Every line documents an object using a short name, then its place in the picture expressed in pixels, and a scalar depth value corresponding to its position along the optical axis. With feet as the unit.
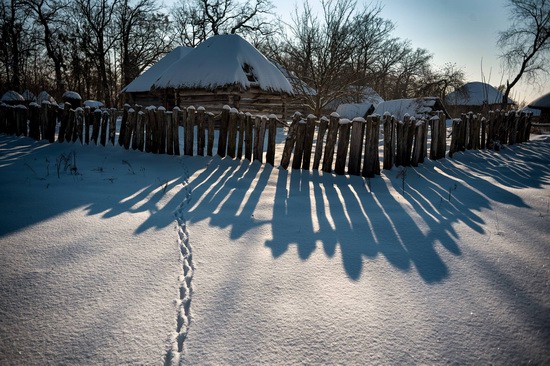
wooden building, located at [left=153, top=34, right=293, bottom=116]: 33.24
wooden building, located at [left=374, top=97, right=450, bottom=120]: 59.86
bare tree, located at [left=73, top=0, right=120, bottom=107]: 80.02
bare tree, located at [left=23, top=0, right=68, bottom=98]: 73.05
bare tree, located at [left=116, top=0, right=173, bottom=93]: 84.33
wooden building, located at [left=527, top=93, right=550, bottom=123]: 98.90
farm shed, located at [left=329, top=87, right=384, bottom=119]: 57.72
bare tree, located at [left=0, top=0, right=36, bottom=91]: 66.13
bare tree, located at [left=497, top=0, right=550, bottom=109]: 69.26
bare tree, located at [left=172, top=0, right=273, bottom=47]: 82.48
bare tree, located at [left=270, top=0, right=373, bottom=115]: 45.55
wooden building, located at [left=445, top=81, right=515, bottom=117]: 98.37
